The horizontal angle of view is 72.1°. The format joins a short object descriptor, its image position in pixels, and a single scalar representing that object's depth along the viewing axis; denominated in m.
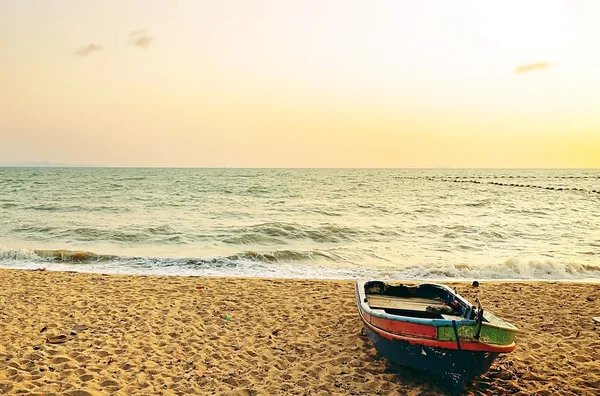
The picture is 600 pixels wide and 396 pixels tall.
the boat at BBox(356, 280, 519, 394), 4.75
